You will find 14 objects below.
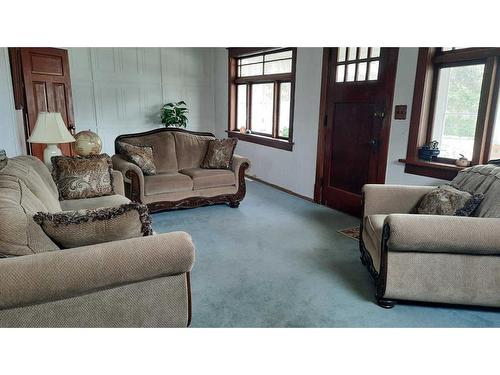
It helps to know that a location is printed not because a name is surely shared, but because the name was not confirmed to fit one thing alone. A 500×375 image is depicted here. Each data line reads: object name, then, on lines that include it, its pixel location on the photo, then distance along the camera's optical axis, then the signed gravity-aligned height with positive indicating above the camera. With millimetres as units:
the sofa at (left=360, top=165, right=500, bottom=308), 1867 -781
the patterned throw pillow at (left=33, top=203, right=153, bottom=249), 1404 -466
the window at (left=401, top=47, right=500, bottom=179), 2609 +83
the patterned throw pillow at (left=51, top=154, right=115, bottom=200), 2902 -544
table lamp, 2969 -155
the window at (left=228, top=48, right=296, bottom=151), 4895 +322
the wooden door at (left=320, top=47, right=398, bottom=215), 3369 -54
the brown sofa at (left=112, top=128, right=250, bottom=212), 3711 -696
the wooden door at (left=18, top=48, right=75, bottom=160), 4164 +347
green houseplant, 6238 -19
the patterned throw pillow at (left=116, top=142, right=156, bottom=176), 3812 -469
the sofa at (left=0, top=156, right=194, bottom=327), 1252 -637
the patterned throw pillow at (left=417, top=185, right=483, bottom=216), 2158 -540
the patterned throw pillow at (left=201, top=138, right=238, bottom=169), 4246 -499
